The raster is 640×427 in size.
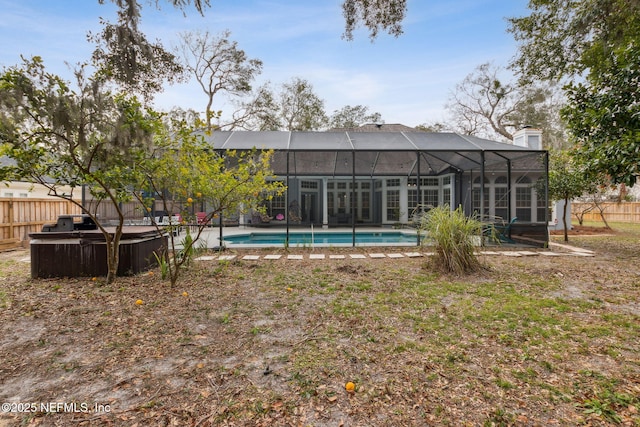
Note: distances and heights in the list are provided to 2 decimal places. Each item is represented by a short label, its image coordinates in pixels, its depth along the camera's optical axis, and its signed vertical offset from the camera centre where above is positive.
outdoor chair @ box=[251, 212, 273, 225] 14.49 -0.32
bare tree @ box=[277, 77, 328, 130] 23.19 +7.83
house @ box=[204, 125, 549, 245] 8.62 +1.51
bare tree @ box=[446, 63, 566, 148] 22.03 +7.50
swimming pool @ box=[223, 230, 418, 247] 10.60 -0.93
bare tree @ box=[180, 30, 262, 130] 19.28 +9.36
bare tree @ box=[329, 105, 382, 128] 25.89 +7.80
